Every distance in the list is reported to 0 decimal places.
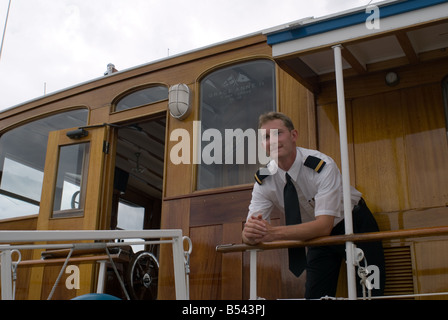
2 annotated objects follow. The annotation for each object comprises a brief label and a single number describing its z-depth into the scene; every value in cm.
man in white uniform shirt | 270
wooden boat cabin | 296
